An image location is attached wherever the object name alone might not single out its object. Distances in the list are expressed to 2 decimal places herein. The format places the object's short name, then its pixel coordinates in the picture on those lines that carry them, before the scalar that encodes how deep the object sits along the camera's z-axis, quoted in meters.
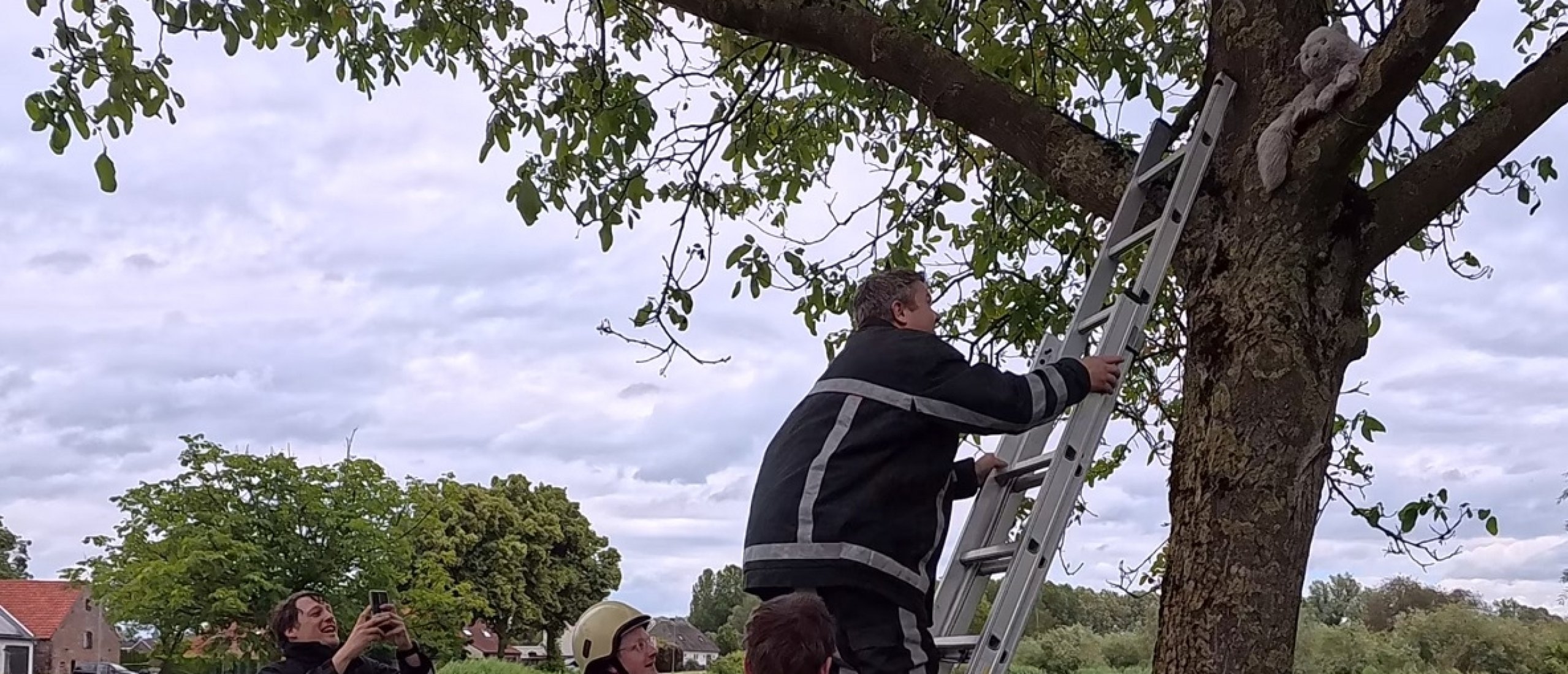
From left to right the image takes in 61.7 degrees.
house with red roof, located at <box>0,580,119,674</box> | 49.12
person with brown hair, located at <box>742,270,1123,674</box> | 3.44
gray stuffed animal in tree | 3.66
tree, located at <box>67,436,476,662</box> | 22.91
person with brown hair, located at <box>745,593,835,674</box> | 2.72
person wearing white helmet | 4.24
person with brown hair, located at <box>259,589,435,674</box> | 5.01
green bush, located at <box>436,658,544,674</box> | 23.41
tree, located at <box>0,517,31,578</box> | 63.78
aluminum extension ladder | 3.50
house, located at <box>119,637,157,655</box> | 61.04
